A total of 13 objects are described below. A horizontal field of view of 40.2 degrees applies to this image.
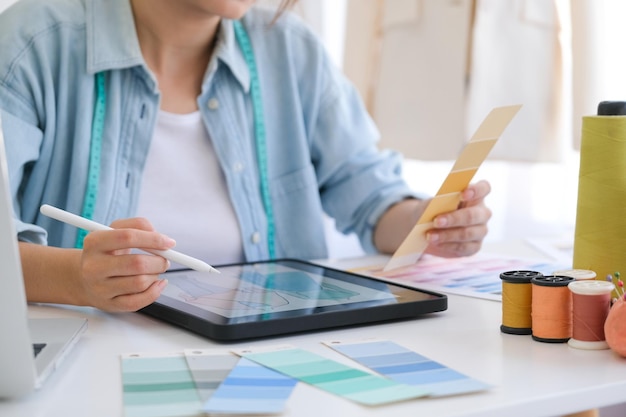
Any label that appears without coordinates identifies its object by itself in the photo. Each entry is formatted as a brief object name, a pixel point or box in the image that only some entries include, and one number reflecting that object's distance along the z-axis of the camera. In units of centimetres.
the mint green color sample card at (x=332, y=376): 64
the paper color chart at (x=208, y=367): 66
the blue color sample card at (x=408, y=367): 66
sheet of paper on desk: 105
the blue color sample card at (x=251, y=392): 61
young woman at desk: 121
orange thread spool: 78
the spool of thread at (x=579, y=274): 82
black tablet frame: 79
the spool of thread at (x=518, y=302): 82
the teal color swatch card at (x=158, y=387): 61
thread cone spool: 86
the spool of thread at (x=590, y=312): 77
